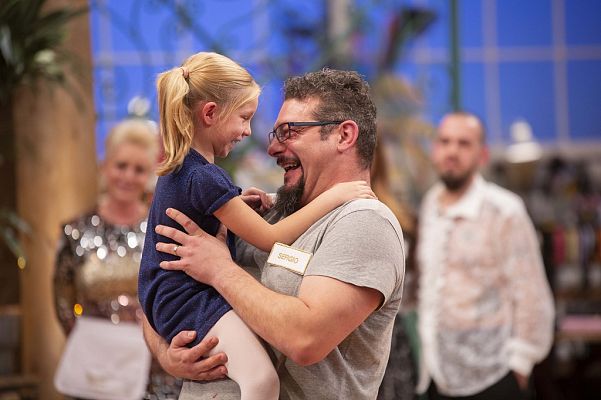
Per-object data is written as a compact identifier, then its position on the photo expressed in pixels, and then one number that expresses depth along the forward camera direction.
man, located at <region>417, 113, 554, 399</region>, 7.86
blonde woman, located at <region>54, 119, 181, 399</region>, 7.13
